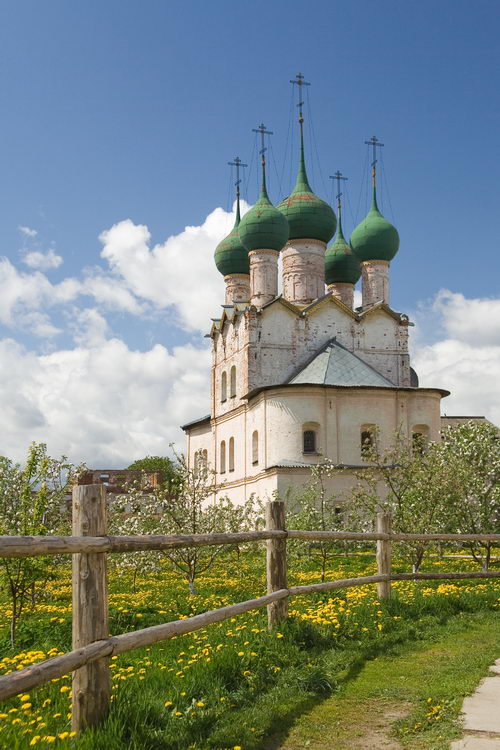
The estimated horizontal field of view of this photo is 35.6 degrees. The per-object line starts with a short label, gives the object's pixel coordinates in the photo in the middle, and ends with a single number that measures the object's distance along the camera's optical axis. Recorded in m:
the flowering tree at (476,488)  17.19
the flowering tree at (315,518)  20.62
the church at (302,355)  34.44
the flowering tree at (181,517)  15.88
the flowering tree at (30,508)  10.41
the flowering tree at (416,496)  16.58
